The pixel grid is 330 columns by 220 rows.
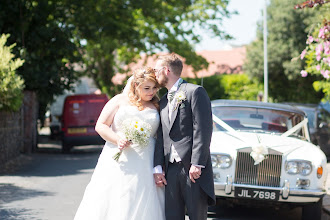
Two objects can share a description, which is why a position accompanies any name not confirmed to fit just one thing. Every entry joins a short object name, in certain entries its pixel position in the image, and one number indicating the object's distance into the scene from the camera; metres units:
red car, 21.38
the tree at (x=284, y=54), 41.11
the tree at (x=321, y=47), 9.82
